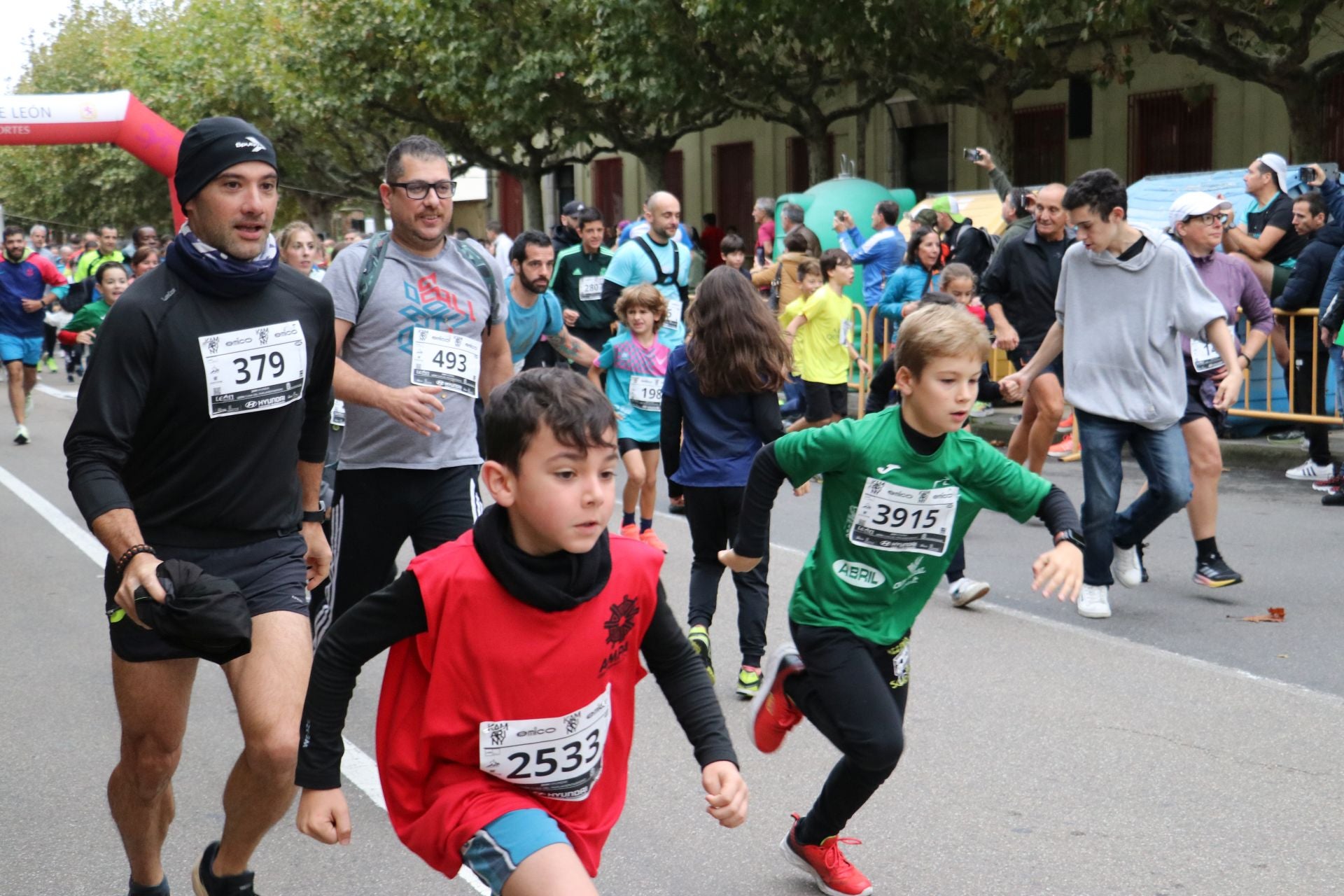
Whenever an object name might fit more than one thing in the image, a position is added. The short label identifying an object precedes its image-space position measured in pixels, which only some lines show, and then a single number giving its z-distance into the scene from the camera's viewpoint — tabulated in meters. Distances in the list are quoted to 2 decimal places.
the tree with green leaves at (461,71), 24.86
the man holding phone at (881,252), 15.21
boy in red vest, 2.80
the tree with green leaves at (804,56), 19.91
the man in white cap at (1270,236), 11.80
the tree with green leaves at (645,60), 21.97
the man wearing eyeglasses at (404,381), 4.86
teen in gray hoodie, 7.03
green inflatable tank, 19.77
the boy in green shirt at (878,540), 3.96
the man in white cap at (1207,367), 7.67
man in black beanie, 3.47
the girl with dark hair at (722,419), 6.03
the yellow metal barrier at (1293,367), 11.30
